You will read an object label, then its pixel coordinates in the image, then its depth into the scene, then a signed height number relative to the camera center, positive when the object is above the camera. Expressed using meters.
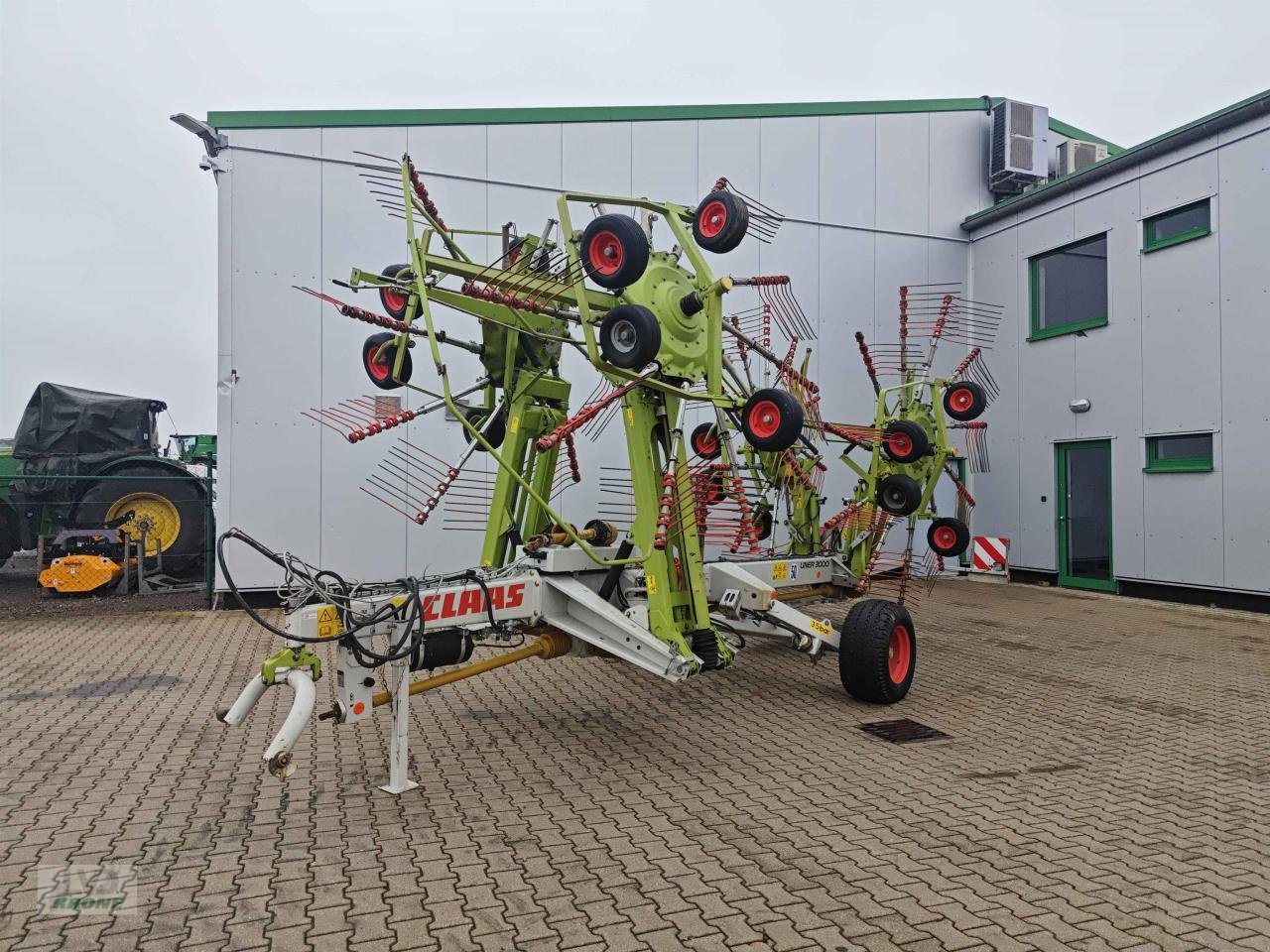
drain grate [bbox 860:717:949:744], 5.66 -1.63
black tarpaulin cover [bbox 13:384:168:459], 13.23 +0.93
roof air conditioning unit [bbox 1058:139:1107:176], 15.09 +5.60
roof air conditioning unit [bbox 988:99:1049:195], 14.06 +5.42
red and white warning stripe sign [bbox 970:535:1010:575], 13.87 -1.16
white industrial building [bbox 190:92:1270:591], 10.89 +2.85
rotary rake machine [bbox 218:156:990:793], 4.48 -0.06
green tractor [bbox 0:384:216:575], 12.52 +0.07
